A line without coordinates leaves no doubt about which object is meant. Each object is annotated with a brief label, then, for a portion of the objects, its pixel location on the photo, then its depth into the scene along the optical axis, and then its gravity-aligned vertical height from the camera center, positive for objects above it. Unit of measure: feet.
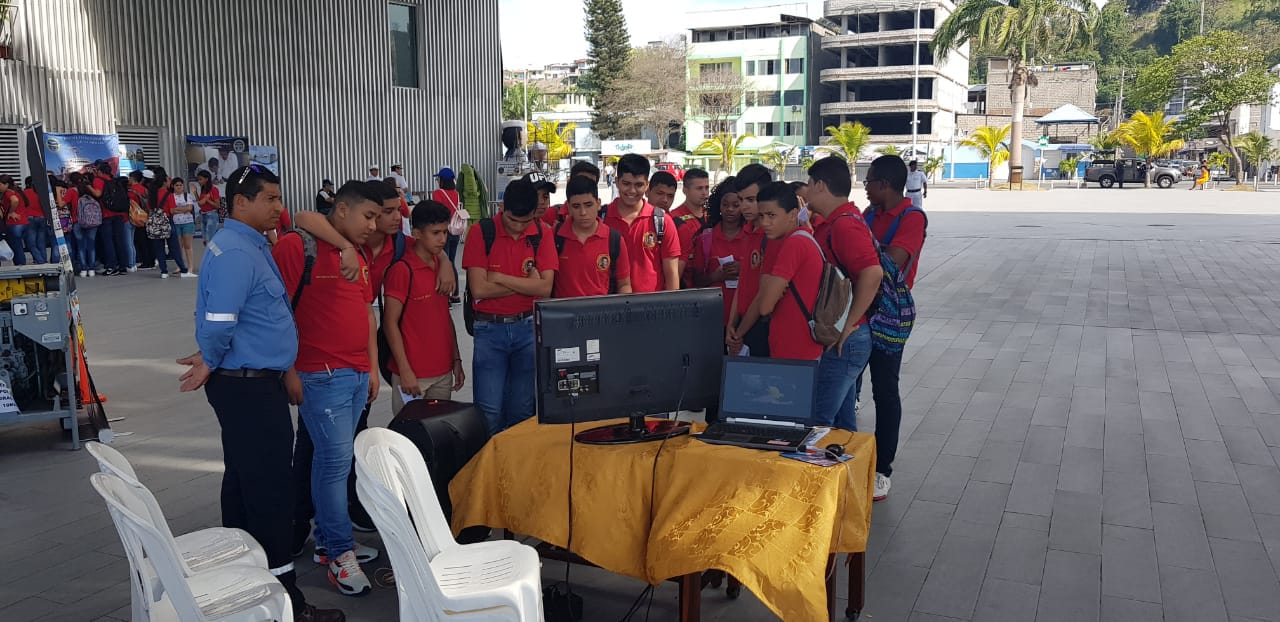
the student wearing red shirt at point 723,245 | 17.97 -1.08
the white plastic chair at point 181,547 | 8.64 -3.75
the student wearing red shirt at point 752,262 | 15.79 -1.20
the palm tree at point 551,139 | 193.77 +11.23
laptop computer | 10.58 -2.33
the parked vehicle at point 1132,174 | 144.87 +1.26
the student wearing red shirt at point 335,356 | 11.75 -2.00
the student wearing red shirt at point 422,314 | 13.91 -1.76
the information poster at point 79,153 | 50.11 +2.65
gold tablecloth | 9.29 -3.34
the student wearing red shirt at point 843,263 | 14.10 -1.14
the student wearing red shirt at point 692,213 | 19.34 -0.48
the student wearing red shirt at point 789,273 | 13.48 -1.20
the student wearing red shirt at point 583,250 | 15.71 -0.96
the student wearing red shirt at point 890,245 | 15.79 -1.00
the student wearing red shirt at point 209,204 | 52.11 -0.23
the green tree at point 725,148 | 170.91 +7.92
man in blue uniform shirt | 10.40 -1.84
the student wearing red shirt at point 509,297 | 14.61 -1.59
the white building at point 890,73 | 196.95 +23.81
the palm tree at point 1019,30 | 135.95 +22.26
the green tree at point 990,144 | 159.96 +7.07
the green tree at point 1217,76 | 149.59 +17.12
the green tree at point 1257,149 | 144.25 +4.68
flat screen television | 10.05 -1.78
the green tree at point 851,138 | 161.89 +8.40
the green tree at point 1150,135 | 159.94 +8.03
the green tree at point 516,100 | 258.57 +25.92
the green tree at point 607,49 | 214.48 +32.29
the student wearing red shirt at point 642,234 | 17.58 -0.79
